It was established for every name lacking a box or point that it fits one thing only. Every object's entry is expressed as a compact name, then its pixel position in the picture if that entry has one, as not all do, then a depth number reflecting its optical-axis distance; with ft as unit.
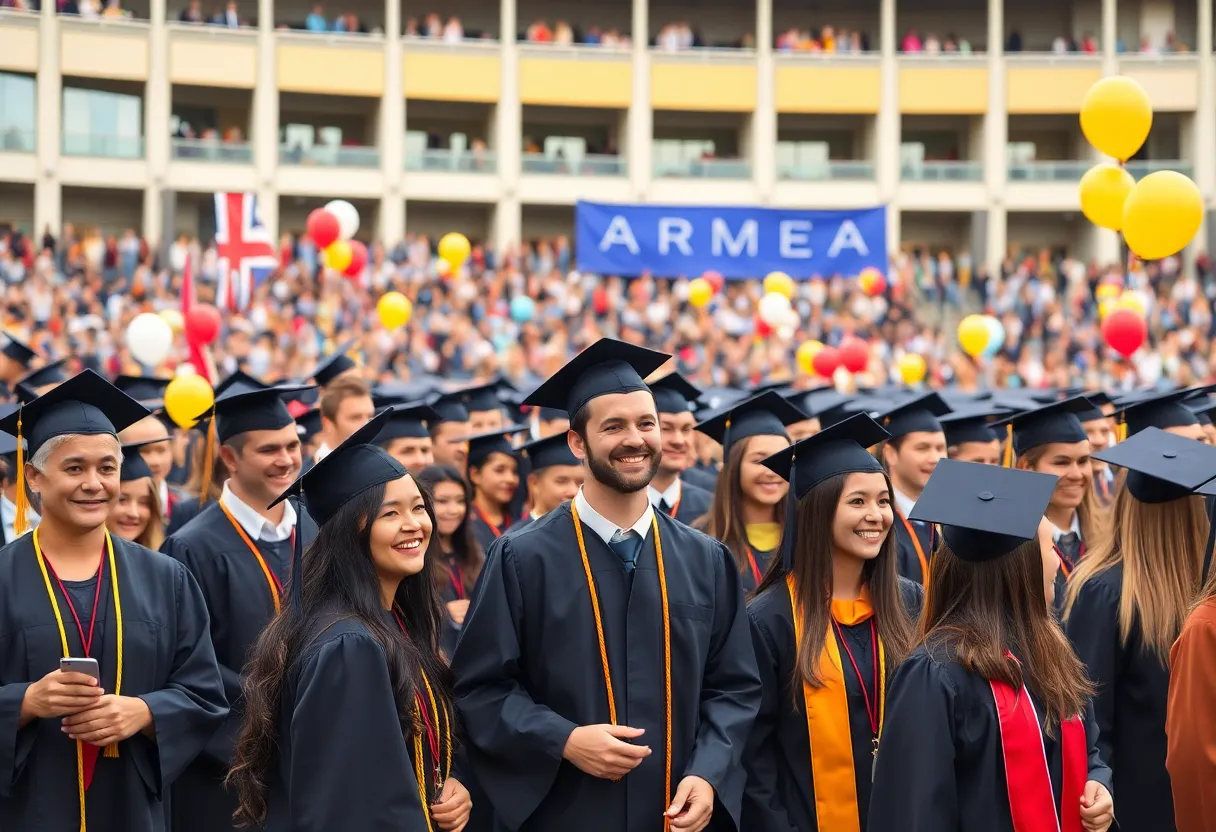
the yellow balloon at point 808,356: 48.06
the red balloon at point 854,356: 43.73
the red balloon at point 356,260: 43.93
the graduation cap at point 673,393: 24.62
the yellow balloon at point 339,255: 43.24
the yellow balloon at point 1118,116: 26.32
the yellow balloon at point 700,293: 61.00
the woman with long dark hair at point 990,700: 11.23
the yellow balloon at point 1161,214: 25.52
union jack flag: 44.42
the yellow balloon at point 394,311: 48.08
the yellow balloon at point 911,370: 50.42
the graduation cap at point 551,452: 22.99
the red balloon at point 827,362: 44.98
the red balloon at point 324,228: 43.04
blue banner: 69.26
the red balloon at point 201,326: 36.01
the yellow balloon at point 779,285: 56.80
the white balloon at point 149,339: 34.76
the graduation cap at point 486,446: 24.53
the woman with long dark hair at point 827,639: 14.32
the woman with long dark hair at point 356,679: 11.91
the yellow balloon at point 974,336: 47.57
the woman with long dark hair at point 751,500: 19.17
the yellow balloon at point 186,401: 26.25
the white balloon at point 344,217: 43.80
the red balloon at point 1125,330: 32.40
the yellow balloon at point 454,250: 53.47
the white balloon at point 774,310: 52.53
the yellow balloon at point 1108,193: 27.43
